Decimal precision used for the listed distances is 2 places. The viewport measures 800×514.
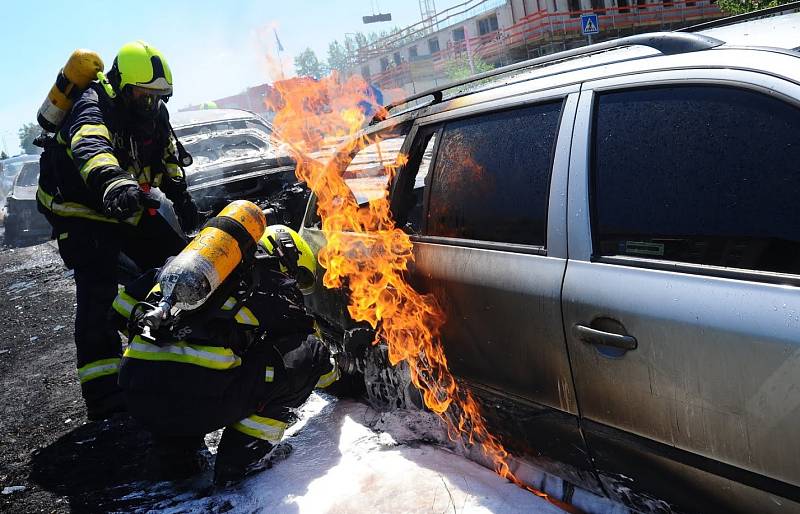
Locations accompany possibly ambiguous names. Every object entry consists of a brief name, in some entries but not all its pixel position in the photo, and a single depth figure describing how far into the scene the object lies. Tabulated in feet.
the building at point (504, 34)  99.25
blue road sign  42.57
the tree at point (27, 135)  239.17
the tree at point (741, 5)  34.74
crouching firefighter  8.92
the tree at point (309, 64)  329.31
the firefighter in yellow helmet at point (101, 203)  12.67
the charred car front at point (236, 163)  22.26
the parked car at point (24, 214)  47.50
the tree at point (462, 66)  114.23
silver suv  5.23
